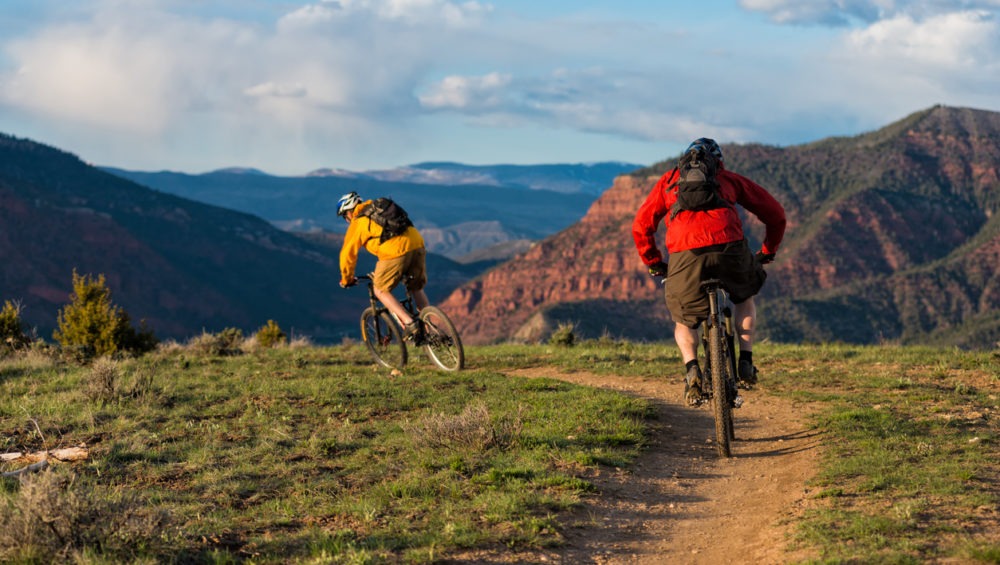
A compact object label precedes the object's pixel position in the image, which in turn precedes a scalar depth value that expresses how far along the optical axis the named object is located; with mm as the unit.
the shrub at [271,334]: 19766
